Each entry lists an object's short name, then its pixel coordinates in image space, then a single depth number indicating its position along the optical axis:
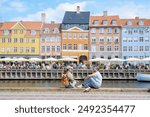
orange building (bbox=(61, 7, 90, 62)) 74.19
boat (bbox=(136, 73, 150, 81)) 47.39
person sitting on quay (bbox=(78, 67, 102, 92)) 11.62
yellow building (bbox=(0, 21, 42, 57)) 75.31
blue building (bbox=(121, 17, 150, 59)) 75.12
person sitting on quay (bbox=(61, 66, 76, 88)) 12.44
